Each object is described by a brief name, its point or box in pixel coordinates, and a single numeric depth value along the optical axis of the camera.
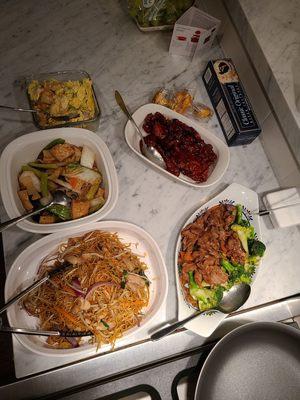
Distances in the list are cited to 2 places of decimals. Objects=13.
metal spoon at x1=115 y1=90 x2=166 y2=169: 1.28
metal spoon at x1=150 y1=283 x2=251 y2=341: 1.03
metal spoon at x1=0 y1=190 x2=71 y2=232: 0.97
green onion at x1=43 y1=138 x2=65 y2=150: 1.16
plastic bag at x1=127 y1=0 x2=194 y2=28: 1.46
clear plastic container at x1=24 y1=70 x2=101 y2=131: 1.20
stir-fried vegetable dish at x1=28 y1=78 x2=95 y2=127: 1.23
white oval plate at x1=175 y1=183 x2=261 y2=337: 1.19
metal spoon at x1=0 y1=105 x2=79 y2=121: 1.21
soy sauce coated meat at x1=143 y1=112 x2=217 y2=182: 1.27
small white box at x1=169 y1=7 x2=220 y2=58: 1.40
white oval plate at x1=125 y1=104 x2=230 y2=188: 1.25
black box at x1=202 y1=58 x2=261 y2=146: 1.31
